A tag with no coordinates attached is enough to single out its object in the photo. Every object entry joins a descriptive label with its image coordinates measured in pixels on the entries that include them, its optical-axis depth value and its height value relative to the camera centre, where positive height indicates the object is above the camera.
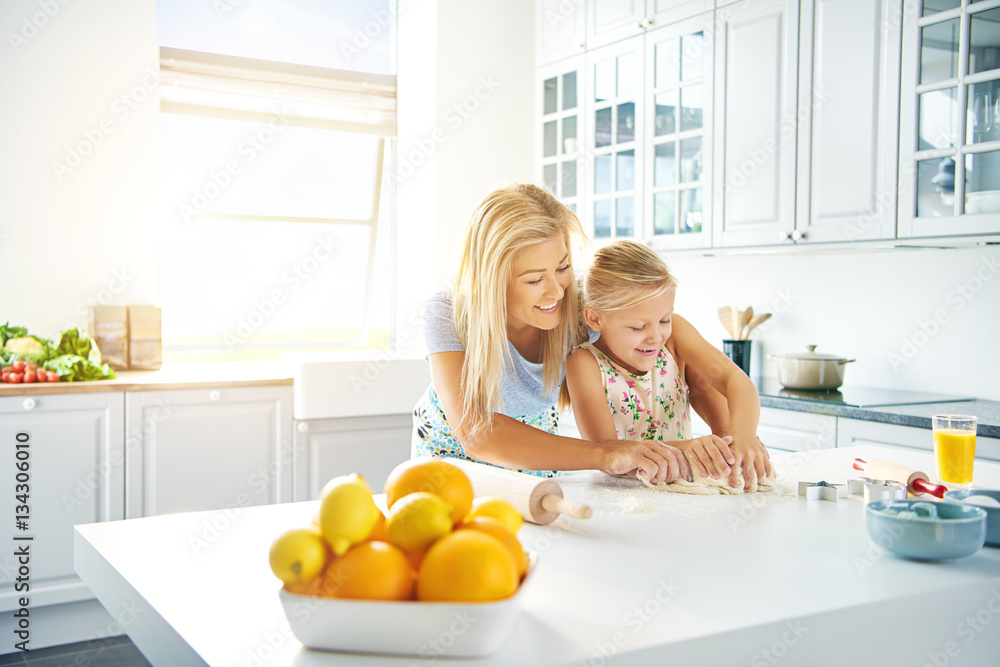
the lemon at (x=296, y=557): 0.65 -0.21
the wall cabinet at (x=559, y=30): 3.54 +1.25
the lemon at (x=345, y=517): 0.67 -0.18
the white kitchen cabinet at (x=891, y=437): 2.01 -0.36
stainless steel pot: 2.64 -0.22
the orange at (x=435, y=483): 0.79 -0.19
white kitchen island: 0.71 -0.30
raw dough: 1.29 -0.30
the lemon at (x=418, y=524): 0.69 -0.19
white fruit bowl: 0.64 -0.27
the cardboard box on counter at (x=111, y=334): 3.22 -0.14
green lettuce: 2.75 -0.25
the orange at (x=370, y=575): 0.65 -0.23
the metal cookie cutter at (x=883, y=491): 1.17 -0.27
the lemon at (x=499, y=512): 0.77 -0.21
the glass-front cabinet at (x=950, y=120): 2.14 +0.52
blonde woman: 1.41 -0.03
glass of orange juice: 1.32 -0.24
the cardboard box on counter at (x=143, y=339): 3.25 -0.17
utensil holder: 3.05 -0.18
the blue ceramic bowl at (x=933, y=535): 0.92 -0.27
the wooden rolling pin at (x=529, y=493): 1.07 -0.26
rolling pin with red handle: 1.20 -0.27
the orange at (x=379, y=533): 0.70 -0.21
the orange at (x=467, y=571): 0.64 -0.22
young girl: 1.55 -0.13
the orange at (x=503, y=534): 0.70 -0.21
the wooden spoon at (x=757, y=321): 3.02 -0.06
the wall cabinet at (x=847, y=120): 2.37 +0.57
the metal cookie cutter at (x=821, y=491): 1.24 -0.29
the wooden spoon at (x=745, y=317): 3.07 -0.05
